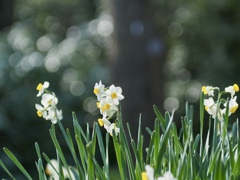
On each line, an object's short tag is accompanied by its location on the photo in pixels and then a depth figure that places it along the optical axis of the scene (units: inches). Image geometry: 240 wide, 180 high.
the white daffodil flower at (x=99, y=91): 132.7
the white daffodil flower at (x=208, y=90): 138.5
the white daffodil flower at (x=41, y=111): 141.7
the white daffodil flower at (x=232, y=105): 135.7
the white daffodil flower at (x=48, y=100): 141.7
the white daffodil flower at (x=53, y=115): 141.0
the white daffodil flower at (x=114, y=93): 131.8
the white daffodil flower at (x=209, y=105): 137.1
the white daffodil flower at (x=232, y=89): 136.1
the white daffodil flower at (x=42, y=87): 141.9
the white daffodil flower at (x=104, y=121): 132.9
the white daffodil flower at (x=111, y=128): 133.7
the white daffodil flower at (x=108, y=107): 131.9
